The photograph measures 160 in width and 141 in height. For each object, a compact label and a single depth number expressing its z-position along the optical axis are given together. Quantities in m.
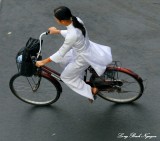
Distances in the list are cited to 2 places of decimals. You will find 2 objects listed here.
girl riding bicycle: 10.99
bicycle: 12.67
